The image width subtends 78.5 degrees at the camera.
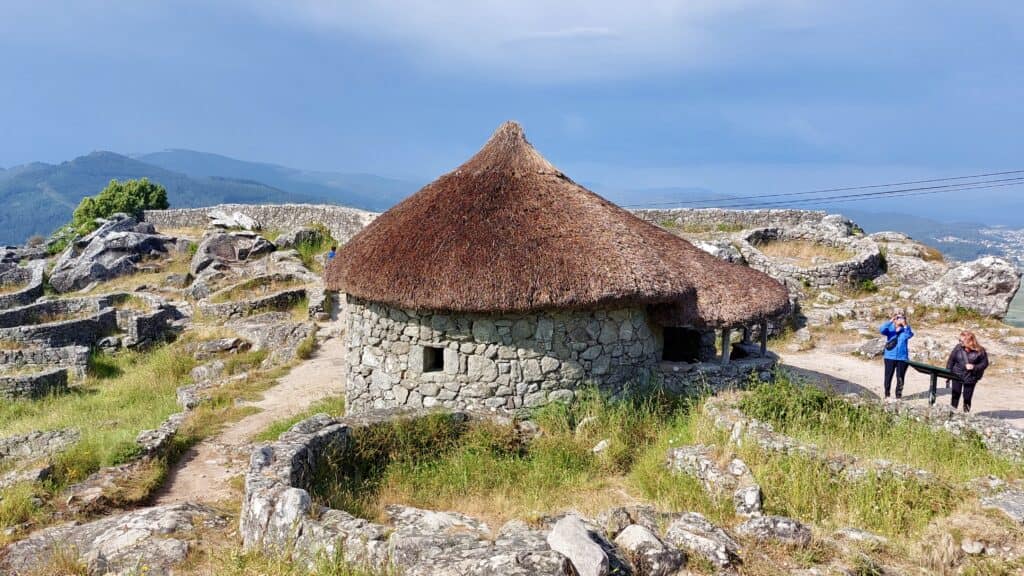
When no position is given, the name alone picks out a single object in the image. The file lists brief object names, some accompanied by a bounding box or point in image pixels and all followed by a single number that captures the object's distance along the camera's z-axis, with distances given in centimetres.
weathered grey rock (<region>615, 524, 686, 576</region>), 458
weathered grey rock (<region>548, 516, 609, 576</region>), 425
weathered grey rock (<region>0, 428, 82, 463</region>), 955
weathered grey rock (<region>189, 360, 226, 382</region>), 1484
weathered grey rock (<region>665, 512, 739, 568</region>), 469
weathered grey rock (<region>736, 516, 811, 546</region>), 496
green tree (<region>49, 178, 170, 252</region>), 3975
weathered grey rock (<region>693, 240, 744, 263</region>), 1891
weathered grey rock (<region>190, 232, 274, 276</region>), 2619
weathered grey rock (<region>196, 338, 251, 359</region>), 1647
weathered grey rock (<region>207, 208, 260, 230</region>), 3356
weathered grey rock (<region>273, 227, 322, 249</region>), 2847
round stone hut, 876
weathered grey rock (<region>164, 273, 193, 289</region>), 2534
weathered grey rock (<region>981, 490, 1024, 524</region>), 530
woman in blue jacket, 1022
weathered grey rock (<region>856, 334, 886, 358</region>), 1427
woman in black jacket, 927
